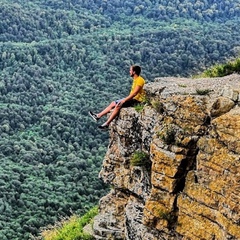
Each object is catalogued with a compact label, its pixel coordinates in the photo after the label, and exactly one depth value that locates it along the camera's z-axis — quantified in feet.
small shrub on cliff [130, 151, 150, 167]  48.49
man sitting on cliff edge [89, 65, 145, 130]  52.01
